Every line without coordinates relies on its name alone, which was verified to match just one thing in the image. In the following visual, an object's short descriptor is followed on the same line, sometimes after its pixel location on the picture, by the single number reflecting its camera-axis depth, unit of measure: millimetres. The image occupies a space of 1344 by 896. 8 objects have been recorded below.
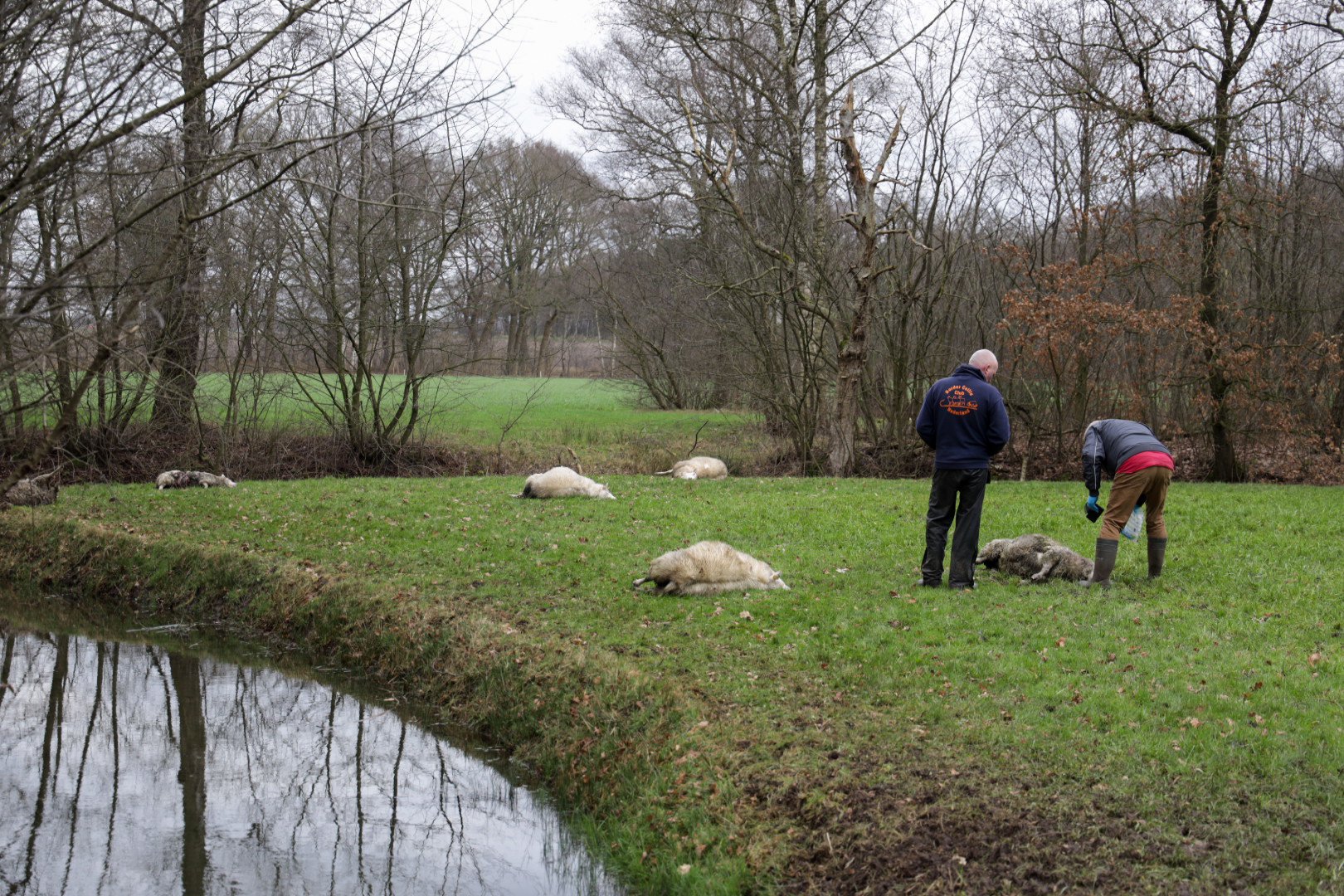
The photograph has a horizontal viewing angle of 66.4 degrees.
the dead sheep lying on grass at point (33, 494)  14484
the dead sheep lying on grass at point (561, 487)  15195
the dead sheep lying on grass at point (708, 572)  9570
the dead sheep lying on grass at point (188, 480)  16688
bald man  9062
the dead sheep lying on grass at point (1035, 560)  9633
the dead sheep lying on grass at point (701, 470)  18516
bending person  9016
